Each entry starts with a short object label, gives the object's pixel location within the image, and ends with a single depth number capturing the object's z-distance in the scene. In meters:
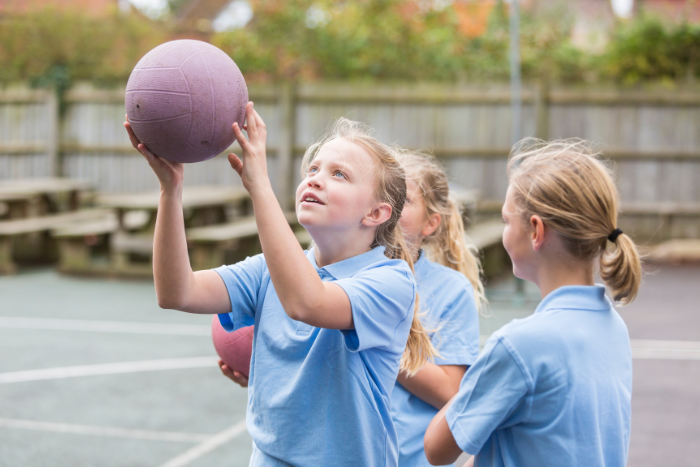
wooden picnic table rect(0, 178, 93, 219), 10.91
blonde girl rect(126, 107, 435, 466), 1.64
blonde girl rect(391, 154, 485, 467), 2.10
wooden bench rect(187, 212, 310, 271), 9.05
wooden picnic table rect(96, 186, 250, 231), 9.35
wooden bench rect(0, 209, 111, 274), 9.95
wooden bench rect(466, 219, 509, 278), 9.30
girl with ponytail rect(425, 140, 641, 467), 1.54
